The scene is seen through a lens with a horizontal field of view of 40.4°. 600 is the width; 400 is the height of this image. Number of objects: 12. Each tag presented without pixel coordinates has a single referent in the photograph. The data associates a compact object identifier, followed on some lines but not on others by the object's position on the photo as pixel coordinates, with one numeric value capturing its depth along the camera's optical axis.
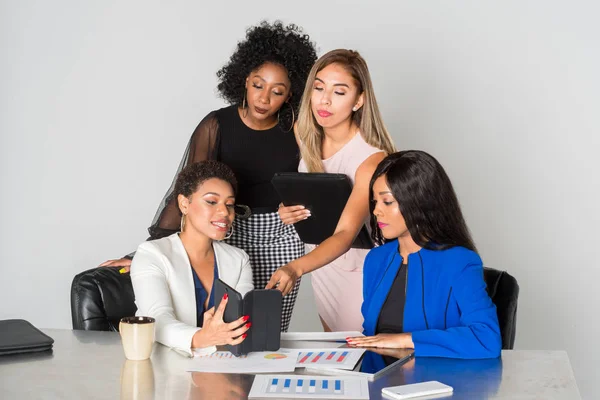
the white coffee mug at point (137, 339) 2.26
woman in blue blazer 2.65
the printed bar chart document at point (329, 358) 2.22
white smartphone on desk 1.96
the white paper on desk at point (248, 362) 2.18
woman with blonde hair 3.19
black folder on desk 2.34
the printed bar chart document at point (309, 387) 1.96
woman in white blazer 2.36
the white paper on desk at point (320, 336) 2.56
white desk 1.99
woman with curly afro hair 3.50
